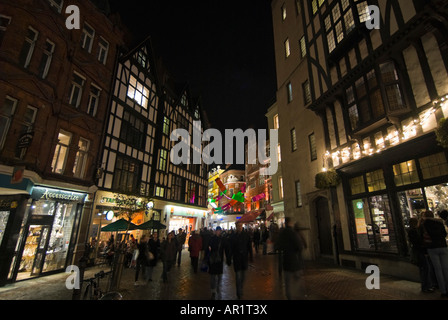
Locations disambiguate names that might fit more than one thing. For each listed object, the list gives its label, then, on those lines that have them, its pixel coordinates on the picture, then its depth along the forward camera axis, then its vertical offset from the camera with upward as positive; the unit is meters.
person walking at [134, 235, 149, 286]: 8.68 -1.11
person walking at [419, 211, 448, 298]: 5.61 -0.45
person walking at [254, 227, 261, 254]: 18.25 -0.92
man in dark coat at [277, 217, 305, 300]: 5.29 -0.86
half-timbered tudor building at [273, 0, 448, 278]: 7.59 +4.16
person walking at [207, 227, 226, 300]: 6.20 -1.08
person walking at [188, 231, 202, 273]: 10.66 -1.01
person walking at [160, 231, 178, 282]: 8.77 -1.08
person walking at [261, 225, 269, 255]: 19.09 -0.70
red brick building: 9.23 +4.62
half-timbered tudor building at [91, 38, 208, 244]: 16.14 +6.57
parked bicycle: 6.05 -1.90
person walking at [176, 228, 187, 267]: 12.88 -0.91
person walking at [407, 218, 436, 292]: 6.20 -0.86
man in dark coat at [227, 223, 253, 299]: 6.16 -0.82
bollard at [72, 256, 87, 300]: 5.97 -1.39
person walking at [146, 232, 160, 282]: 8.65 -0.99
